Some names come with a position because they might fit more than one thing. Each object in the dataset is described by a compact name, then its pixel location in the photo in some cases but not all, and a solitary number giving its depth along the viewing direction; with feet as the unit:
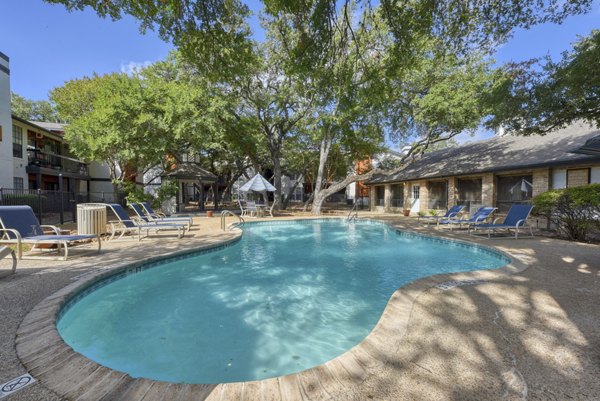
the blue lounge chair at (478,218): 35.70
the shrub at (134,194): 52.75
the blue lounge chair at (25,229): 19.03
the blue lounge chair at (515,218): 30.58
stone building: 40.75
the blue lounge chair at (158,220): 34.06
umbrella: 57.21
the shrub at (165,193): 59.41
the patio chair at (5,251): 13.89
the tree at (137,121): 51.37
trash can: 25.08
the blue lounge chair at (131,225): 29.19
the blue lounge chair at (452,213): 44.42
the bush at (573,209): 27.53
